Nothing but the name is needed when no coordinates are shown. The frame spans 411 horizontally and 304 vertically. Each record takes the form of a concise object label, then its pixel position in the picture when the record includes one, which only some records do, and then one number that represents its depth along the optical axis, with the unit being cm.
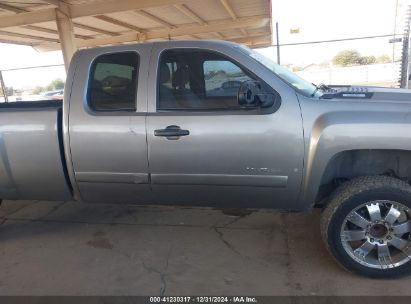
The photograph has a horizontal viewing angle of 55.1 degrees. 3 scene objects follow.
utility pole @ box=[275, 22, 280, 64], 1453
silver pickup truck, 317
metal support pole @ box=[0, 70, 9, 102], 1612
